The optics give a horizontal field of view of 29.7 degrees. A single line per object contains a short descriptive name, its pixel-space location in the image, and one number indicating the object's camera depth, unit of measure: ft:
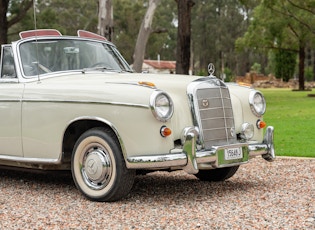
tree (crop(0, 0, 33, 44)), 70.23
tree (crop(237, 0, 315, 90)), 106.63
